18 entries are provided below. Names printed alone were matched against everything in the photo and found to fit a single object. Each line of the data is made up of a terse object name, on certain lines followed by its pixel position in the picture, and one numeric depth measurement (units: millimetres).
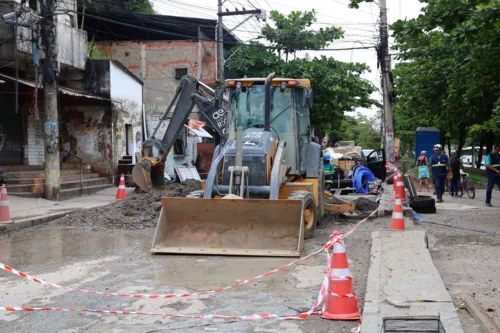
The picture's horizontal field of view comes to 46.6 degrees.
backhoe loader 9180
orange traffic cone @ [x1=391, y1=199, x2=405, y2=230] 9578
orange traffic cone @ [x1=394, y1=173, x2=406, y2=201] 12562
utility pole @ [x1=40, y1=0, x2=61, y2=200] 16438
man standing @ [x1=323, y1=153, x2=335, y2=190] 19403
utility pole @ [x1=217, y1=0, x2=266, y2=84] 26844
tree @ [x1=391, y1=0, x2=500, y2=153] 11211
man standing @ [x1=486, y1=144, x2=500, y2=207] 15836
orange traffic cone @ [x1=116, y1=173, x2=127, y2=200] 17812
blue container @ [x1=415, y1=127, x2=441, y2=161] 31584
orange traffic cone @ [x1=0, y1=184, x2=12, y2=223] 12516
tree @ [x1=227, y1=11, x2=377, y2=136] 34000
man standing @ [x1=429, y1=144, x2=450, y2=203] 17938
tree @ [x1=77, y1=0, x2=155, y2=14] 30967
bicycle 20306
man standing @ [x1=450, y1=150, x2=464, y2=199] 20641
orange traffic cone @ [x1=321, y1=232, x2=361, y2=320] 5375
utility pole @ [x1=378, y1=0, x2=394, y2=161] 24281
